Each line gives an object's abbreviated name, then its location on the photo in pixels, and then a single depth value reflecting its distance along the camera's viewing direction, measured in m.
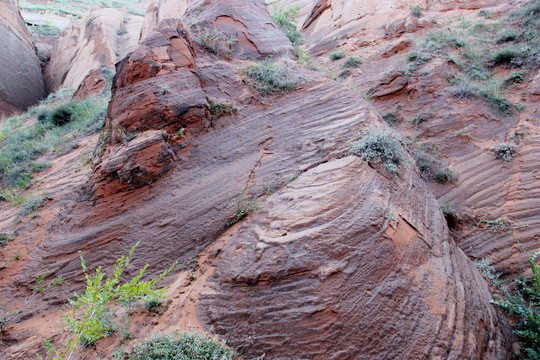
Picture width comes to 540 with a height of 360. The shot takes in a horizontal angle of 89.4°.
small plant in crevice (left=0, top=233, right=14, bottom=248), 4.63
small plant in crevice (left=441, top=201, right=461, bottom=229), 5.99
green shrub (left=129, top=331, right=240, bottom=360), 2.95
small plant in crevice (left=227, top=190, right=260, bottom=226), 4.23
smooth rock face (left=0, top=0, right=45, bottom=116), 13.98
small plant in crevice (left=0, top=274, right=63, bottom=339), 3.71
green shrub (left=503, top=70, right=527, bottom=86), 7.65
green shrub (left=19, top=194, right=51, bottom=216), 5.27
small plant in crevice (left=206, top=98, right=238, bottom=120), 5.55
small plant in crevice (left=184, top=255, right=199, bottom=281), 3.91
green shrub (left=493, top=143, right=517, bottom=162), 6.35
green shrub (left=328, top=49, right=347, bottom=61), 11.28
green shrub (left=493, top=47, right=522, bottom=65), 8.08
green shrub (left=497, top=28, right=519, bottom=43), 8.71
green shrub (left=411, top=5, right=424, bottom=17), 11.38
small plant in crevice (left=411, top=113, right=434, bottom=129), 7.82
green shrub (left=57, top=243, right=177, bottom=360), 2.97
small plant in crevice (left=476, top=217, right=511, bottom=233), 5.54
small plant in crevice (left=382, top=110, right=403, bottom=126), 8.20
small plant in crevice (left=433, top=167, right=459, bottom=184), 6.56
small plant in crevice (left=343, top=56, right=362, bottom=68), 10.53
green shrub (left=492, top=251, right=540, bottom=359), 3.75
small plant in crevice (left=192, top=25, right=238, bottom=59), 6.69
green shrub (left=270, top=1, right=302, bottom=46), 11.81
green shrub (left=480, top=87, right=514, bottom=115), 7.20
